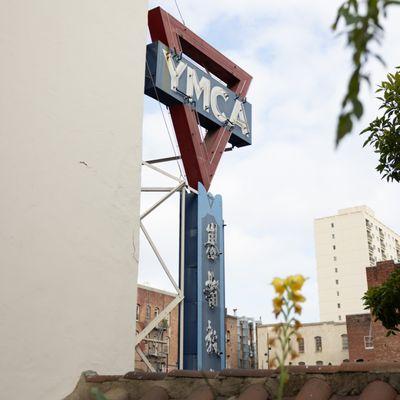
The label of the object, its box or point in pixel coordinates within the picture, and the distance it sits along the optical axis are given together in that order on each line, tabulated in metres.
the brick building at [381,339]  28.52
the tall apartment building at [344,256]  84.88
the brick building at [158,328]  37.69
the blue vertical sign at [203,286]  11.62
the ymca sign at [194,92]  12.41
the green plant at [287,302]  1.51
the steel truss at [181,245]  11.21
